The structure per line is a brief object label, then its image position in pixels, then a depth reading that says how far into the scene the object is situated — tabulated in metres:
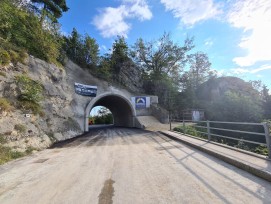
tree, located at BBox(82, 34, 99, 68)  25.33
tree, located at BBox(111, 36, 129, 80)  29.03
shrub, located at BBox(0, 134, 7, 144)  7.99
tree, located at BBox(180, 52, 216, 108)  35.69
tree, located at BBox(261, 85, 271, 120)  27.24
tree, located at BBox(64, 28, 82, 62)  25.27
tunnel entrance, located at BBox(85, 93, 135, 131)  22.24
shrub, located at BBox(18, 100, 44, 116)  10.62
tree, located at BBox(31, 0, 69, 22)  24.10
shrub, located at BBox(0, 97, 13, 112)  8.99
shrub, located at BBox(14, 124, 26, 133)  9.23
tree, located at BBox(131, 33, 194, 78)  36.28
